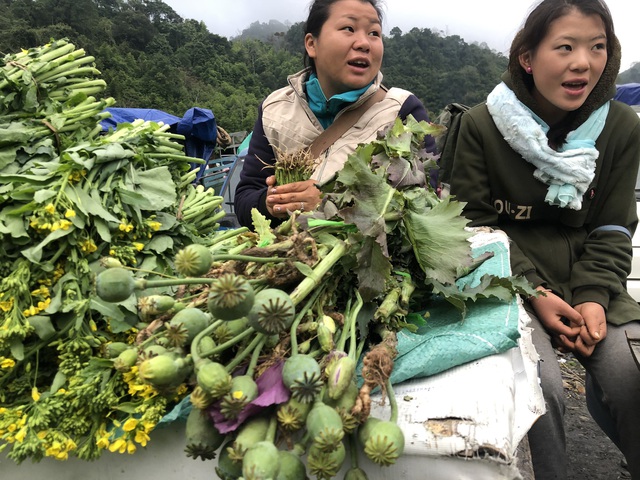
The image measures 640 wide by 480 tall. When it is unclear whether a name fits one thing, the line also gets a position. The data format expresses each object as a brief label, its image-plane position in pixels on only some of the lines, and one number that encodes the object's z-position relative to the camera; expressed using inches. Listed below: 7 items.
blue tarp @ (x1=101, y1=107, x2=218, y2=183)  176.1
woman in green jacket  77.9
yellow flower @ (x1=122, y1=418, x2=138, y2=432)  43.9
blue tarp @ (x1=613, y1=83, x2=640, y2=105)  381.3
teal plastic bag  47.3
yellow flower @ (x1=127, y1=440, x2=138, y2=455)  44.1
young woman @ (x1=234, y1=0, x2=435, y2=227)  85.3
